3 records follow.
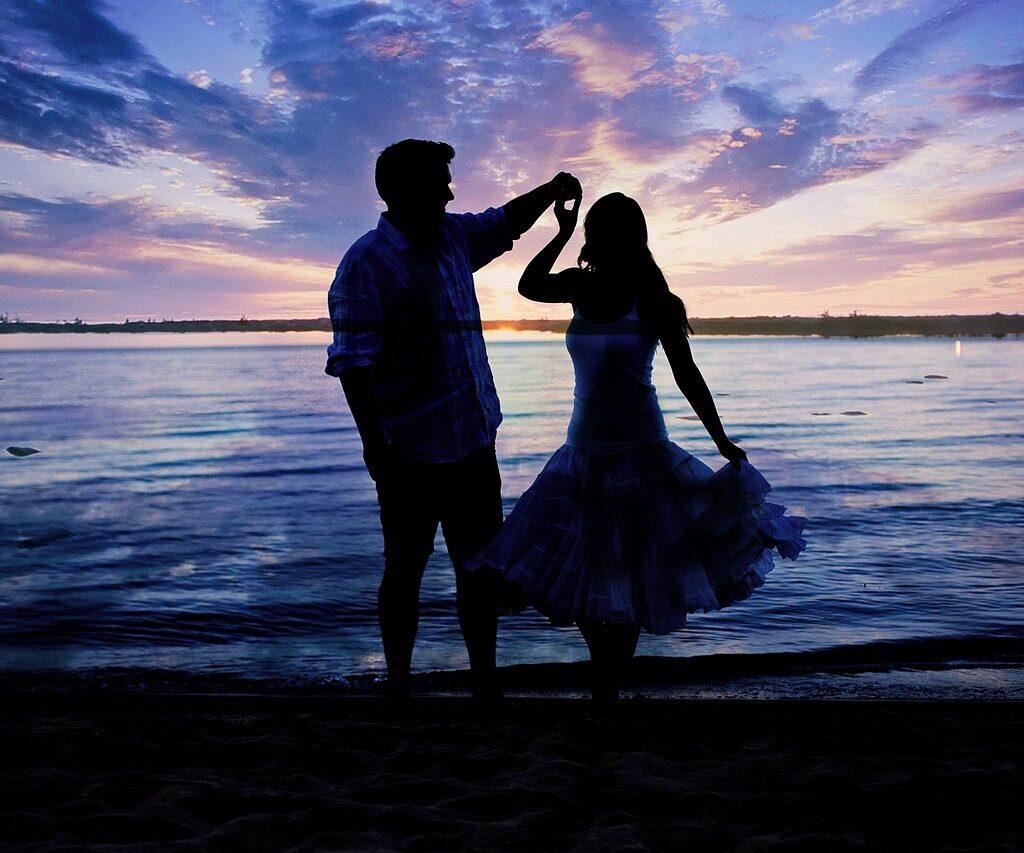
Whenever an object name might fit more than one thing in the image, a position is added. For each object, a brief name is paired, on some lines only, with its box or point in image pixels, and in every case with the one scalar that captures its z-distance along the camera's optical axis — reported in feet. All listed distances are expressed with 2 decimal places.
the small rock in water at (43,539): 30.12
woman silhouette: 11.96
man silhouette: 11.72
